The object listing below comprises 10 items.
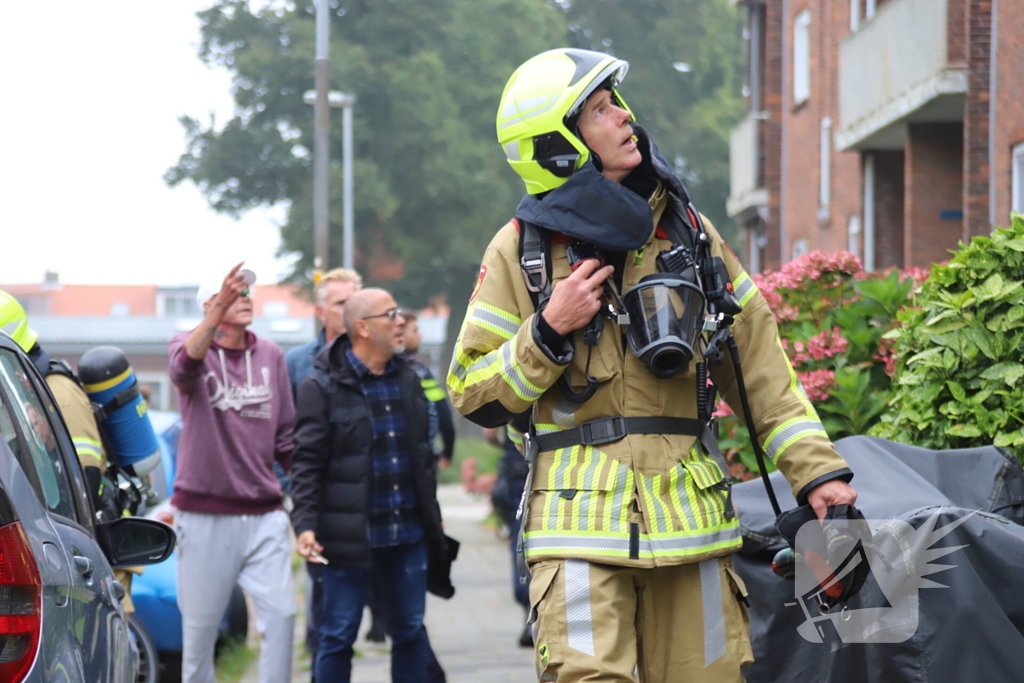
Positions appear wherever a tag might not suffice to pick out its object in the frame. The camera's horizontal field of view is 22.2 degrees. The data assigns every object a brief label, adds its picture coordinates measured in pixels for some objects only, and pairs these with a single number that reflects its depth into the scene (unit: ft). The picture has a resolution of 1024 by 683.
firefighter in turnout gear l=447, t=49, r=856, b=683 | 20.55
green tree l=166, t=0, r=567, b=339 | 261.57
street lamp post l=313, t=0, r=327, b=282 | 120.55
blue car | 45.92
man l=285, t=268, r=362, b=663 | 48.76
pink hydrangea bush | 35.11
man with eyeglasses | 37.53
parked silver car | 16.34
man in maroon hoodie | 39.54
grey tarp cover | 21.73
